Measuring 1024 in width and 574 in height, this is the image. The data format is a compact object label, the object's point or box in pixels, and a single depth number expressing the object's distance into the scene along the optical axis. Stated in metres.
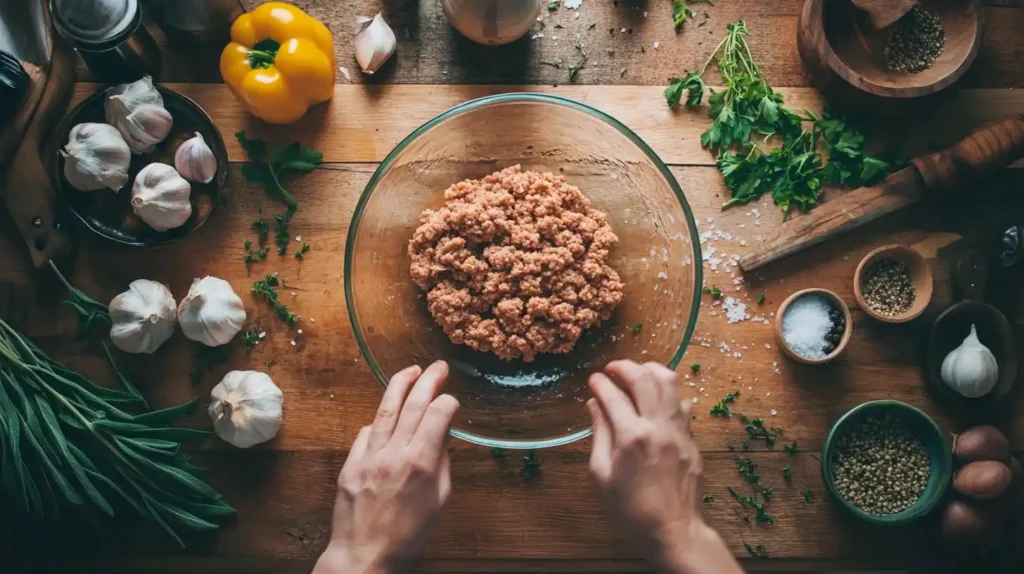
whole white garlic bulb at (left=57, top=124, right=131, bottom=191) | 0.68
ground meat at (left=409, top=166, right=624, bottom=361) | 0.65
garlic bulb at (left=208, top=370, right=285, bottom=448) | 0.69
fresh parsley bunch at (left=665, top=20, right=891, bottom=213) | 0.73
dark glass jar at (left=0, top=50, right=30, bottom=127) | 0.67
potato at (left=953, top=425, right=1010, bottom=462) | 0.70
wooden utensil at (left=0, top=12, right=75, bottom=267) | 0.70
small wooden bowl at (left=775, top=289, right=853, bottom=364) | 0.71
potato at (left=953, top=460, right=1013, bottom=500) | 0.69
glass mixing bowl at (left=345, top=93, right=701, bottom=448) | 0.69
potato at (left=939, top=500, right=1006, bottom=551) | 0.70
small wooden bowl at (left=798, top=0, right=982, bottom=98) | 0.71
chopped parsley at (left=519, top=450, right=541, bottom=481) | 0.72
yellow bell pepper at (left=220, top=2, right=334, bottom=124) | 0.69
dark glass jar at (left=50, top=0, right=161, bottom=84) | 0.66
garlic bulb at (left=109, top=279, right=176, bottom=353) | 0.69
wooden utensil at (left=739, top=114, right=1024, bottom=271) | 0.71
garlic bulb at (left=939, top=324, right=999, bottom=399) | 0.70
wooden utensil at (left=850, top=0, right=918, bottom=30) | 0.72
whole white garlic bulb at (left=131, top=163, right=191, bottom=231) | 0.68
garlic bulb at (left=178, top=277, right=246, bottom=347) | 0.70
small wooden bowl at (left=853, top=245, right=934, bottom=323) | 0.71
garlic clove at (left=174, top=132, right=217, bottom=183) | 0.70
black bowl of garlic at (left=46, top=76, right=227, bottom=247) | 0.69
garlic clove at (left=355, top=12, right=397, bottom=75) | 0.72
